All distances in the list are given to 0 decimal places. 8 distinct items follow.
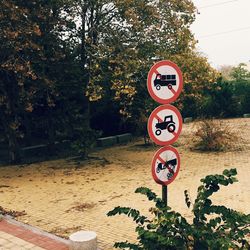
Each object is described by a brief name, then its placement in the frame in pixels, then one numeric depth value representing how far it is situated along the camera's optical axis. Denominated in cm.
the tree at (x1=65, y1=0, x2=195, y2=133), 1349
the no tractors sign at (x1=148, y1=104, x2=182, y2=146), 486
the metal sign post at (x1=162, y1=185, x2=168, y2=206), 512
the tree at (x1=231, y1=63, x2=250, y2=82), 3459
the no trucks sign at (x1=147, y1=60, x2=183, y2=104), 489
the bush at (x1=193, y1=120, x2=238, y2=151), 1596
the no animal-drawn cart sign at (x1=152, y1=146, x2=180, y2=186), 490
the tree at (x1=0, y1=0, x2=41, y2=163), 1159
